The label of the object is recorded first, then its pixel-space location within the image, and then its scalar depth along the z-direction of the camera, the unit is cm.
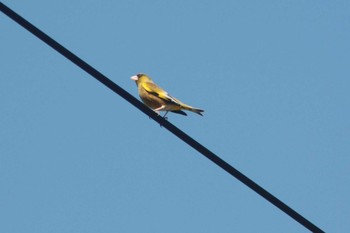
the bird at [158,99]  1960
